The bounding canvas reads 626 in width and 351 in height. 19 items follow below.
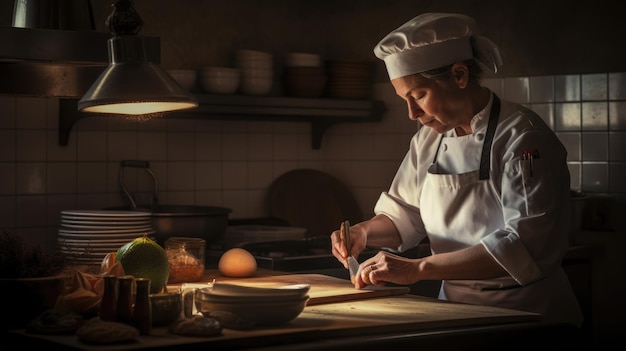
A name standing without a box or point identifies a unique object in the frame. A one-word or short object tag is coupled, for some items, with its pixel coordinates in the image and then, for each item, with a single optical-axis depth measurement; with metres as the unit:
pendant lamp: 2.63
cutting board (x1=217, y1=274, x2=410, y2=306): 2.84
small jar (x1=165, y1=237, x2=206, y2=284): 3.18
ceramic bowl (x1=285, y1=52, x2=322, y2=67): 5.44
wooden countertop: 2.19
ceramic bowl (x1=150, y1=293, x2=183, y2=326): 2.33
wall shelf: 4.79
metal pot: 4.33
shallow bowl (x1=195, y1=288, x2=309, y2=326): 2.36
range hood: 3.10
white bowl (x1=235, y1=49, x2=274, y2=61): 5.21
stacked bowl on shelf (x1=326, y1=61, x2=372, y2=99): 5.50
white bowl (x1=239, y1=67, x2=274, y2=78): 5.19
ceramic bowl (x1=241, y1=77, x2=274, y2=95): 5.18
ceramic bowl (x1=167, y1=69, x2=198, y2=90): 4.91
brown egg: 3.35
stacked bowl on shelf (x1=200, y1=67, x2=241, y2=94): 5.01
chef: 2.98
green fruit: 2.73
